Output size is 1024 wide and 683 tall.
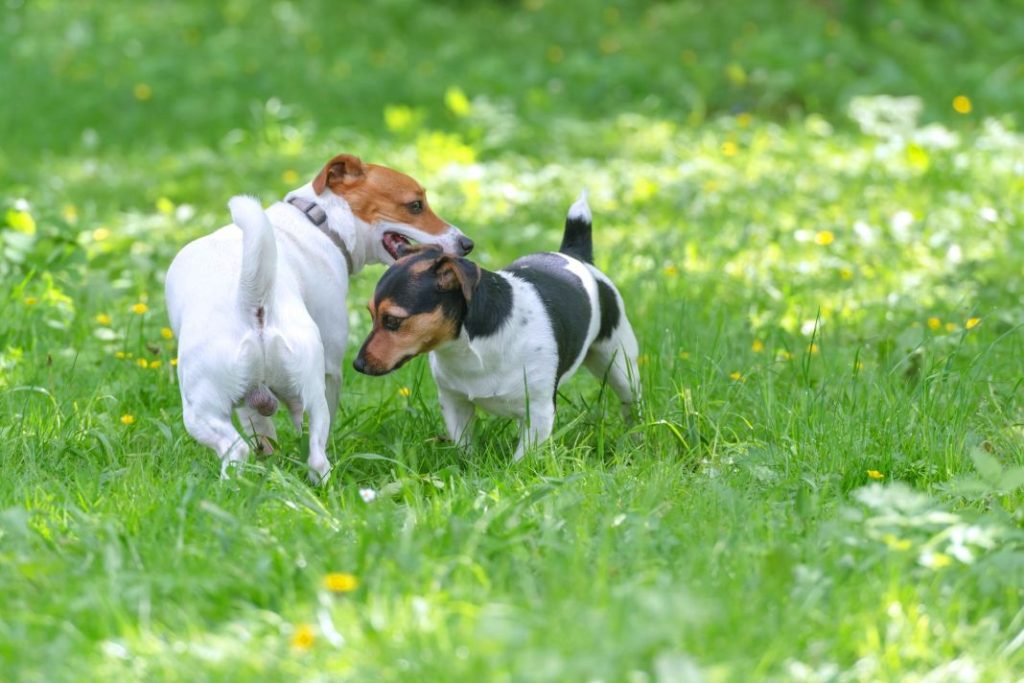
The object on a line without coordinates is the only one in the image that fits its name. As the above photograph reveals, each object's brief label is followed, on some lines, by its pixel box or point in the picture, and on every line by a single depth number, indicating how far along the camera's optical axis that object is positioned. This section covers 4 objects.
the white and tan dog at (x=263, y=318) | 7.58
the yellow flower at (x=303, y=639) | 5.27
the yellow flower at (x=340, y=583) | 5.67
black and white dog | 8.20
